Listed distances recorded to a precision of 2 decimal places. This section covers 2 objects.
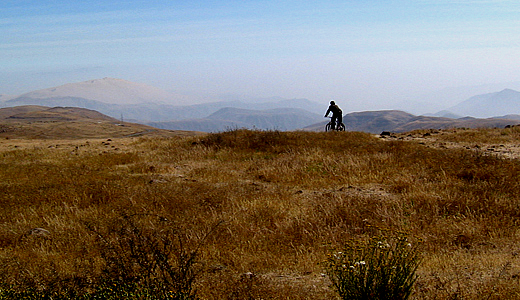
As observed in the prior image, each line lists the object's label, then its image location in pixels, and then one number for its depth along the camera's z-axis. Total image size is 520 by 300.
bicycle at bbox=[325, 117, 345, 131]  22.47
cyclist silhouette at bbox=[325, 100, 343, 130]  22.00
